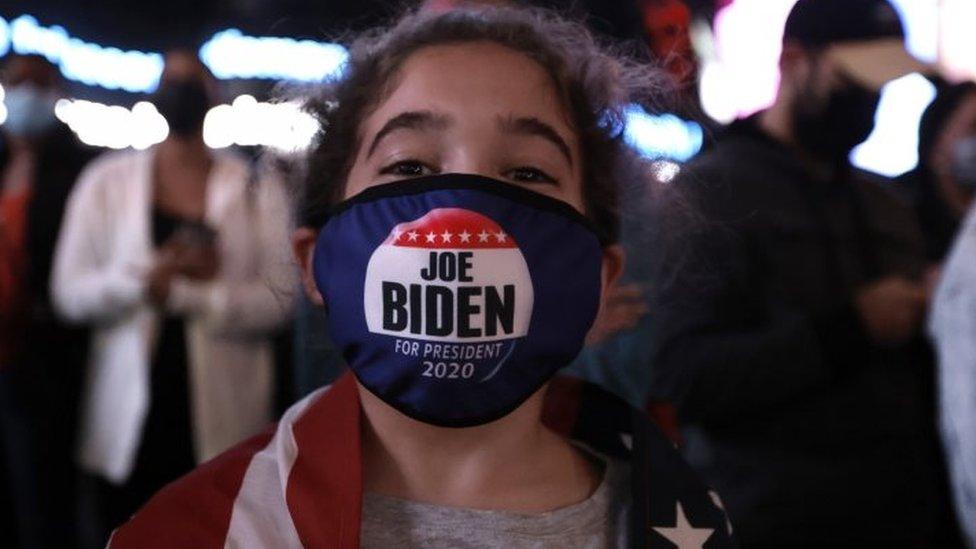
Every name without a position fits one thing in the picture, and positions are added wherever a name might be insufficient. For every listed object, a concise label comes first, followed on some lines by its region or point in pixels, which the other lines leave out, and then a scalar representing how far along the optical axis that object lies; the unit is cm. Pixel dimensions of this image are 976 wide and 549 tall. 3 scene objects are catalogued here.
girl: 112
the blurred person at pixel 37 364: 295
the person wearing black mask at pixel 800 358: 208
